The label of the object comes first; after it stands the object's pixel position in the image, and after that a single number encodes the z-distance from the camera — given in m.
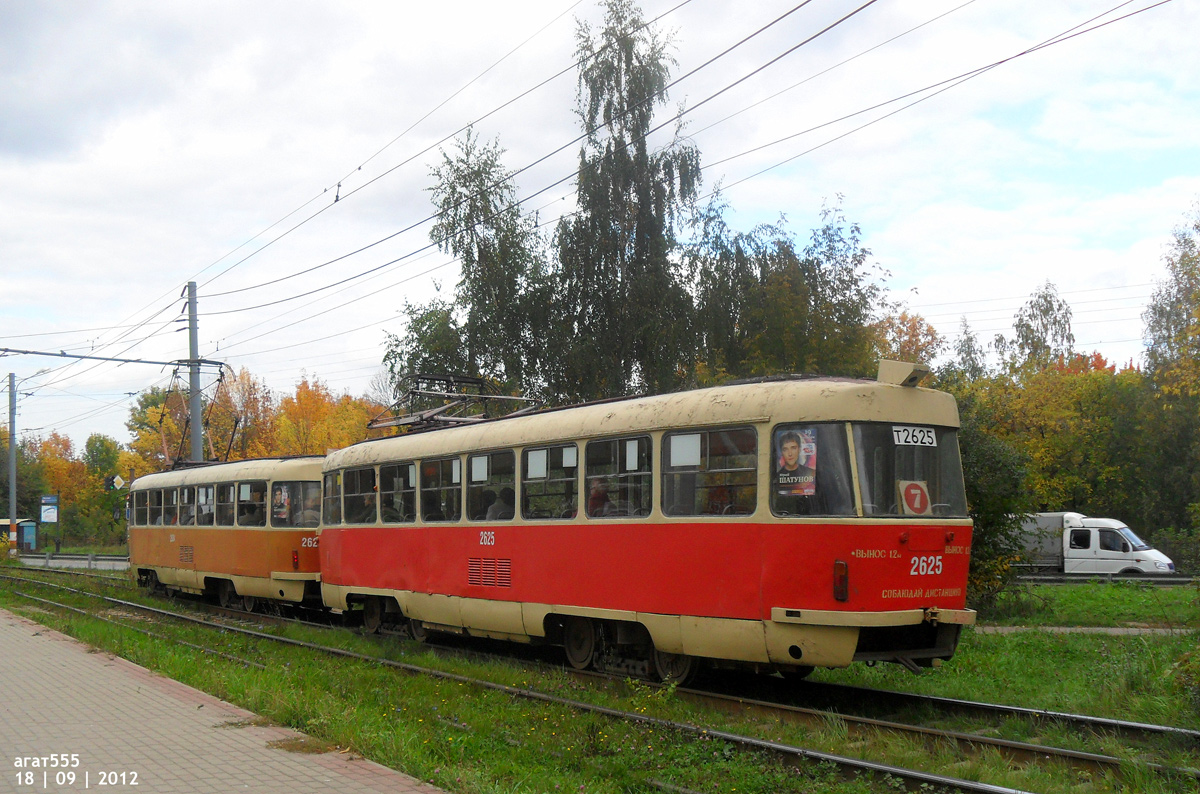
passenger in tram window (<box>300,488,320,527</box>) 18.22
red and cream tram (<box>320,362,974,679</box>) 8.86
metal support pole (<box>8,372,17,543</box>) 46.66
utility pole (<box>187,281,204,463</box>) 26.94
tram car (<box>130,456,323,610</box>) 18.22
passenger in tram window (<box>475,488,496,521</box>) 12.60
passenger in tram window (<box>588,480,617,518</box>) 10.77
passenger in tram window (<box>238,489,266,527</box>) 18.72
